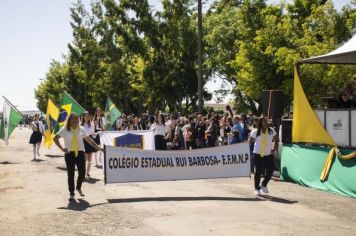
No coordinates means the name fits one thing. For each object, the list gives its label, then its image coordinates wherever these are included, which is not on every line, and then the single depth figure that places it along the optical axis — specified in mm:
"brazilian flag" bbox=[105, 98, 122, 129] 22559
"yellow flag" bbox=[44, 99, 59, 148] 20406
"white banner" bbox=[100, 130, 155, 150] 15448
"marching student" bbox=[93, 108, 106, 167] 18141
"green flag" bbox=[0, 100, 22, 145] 22109
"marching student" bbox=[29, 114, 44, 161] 21355
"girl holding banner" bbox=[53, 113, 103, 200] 10727
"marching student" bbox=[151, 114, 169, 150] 17797
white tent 13445
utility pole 22358
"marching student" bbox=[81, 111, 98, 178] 14825
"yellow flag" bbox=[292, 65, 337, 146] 13453
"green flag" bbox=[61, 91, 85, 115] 17719
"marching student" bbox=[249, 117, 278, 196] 11664
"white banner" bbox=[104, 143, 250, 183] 11547
